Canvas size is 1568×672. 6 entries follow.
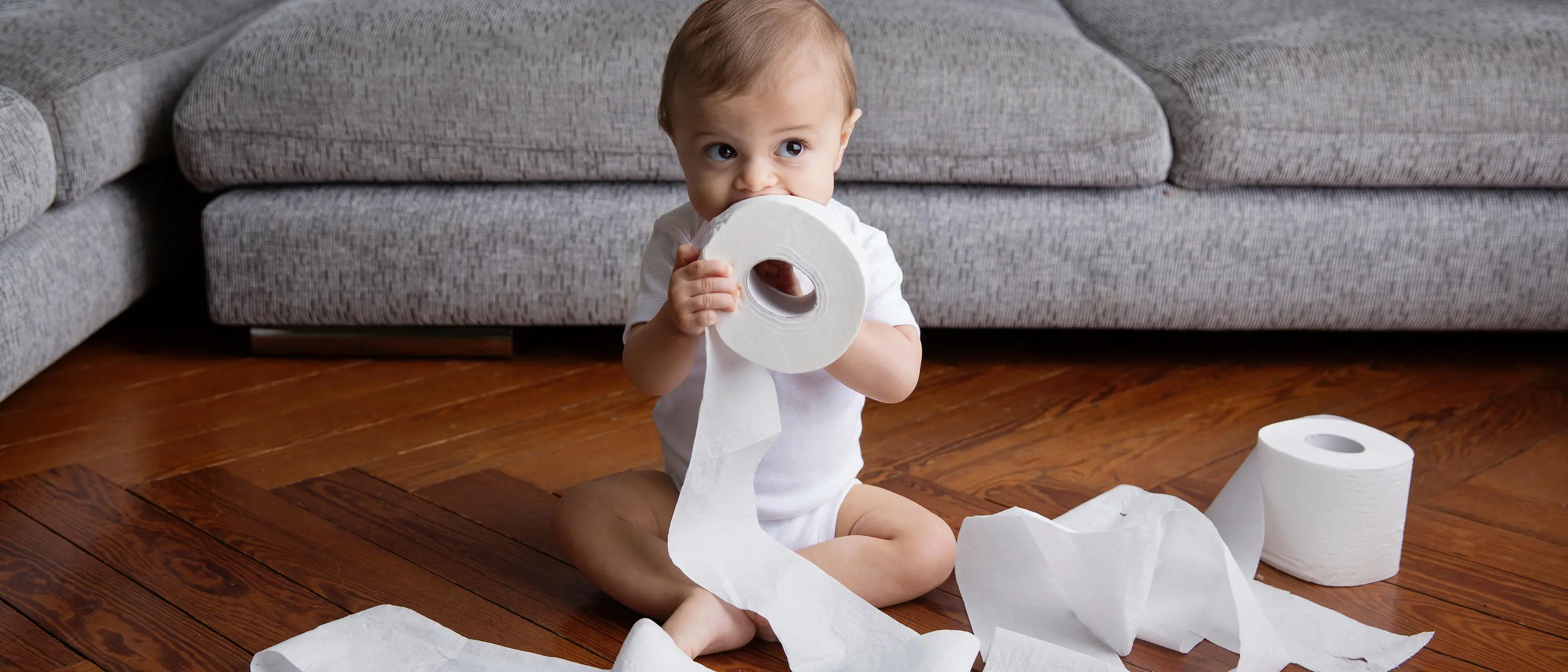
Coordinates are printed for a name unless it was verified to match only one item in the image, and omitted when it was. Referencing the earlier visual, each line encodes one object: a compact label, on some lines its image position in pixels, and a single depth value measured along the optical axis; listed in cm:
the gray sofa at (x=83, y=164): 141
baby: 92
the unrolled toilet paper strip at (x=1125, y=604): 99
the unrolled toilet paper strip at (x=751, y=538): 89
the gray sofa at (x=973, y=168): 163
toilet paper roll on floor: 113
